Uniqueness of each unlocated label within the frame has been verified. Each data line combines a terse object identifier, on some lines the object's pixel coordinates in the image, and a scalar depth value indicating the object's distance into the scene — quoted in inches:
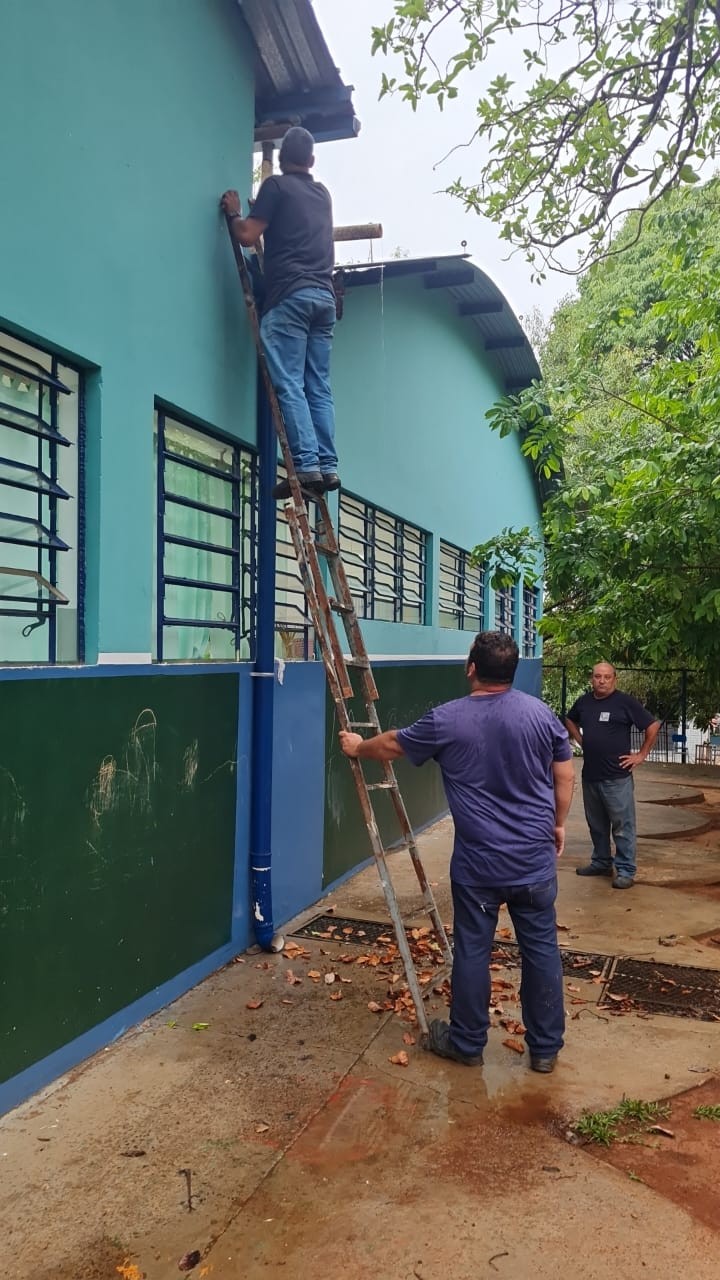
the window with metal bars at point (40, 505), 148.9
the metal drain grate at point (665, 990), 191.2
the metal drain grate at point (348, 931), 230.4
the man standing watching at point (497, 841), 157.3
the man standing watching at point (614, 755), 295.4
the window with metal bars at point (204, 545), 192.2
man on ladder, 207.0
